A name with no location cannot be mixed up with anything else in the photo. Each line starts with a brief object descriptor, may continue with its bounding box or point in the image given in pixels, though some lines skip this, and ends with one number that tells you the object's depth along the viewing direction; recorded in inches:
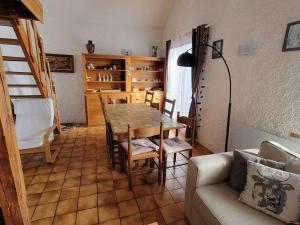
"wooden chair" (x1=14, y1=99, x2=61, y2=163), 103.9
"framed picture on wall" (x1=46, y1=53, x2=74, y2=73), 159.3
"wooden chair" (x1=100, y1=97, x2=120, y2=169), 90.2
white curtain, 140.9
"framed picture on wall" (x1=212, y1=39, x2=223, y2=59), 102.9
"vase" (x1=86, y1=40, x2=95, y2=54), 156.6
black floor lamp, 88.0
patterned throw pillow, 41.2
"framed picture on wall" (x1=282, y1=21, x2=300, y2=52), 65.1
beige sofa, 43.1
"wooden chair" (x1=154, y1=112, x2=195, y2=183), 78.3
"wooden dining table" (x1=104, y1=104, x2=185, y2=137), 78.5
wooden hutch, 164.2
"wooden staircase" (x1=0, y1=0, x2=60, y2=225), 28.8
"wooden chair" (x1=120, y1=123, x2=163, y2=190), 68.4
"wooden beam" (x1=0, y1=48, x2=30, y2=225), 29.7
